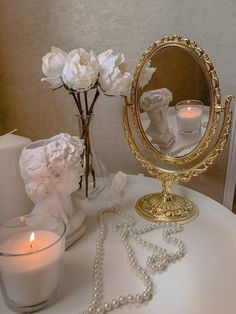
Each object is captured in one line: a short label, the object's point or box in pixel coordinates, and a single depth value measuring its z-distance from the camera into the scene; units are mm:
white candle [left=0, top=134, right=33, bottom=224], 614
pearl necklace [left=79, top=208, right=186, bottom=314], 495
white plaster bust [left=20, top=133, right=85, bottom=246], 534
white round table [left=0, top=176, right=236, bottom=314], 491
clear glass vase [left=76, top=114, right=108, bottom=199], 717
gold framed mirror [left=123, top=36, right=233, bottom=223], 666
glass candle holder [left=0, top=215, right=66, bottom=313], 452
